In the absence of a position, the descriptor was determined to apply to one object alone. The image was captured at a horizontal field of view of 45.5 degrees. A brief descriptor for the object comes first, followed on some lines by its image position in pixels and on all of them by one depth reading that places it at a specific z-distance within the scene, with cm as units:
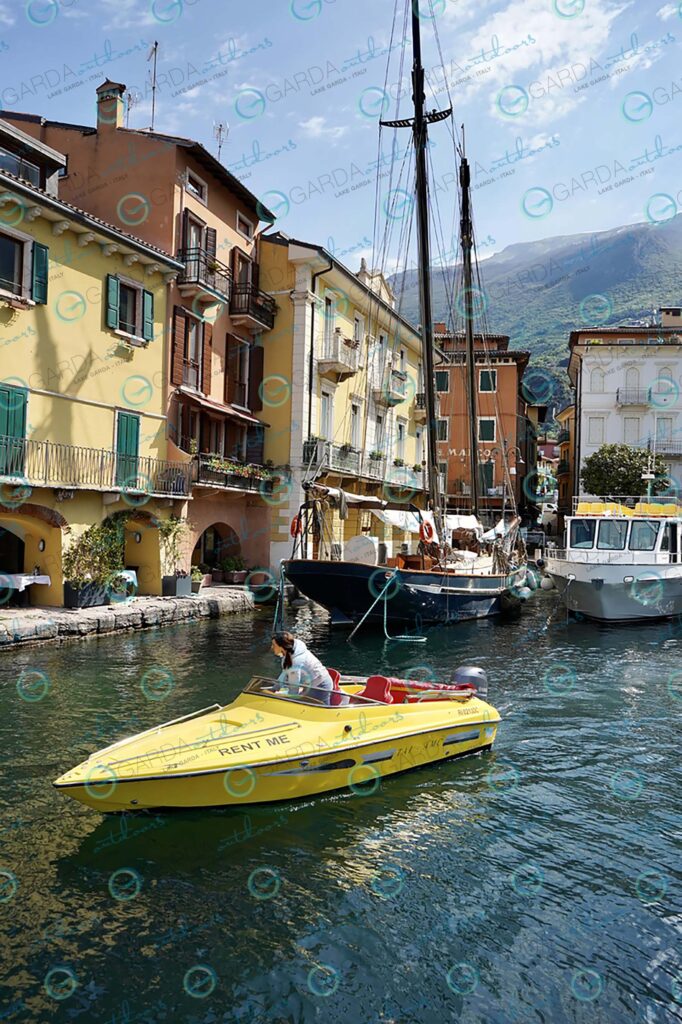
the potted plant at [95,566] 2103
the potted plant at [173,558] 2445
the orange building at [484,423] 5531
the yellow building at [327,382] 3174
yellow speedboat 781
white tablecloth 1962
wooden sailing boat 2181
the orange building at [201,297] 2647
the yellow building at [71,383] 1984
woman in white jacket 961
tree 4981
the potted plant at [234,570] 2943
